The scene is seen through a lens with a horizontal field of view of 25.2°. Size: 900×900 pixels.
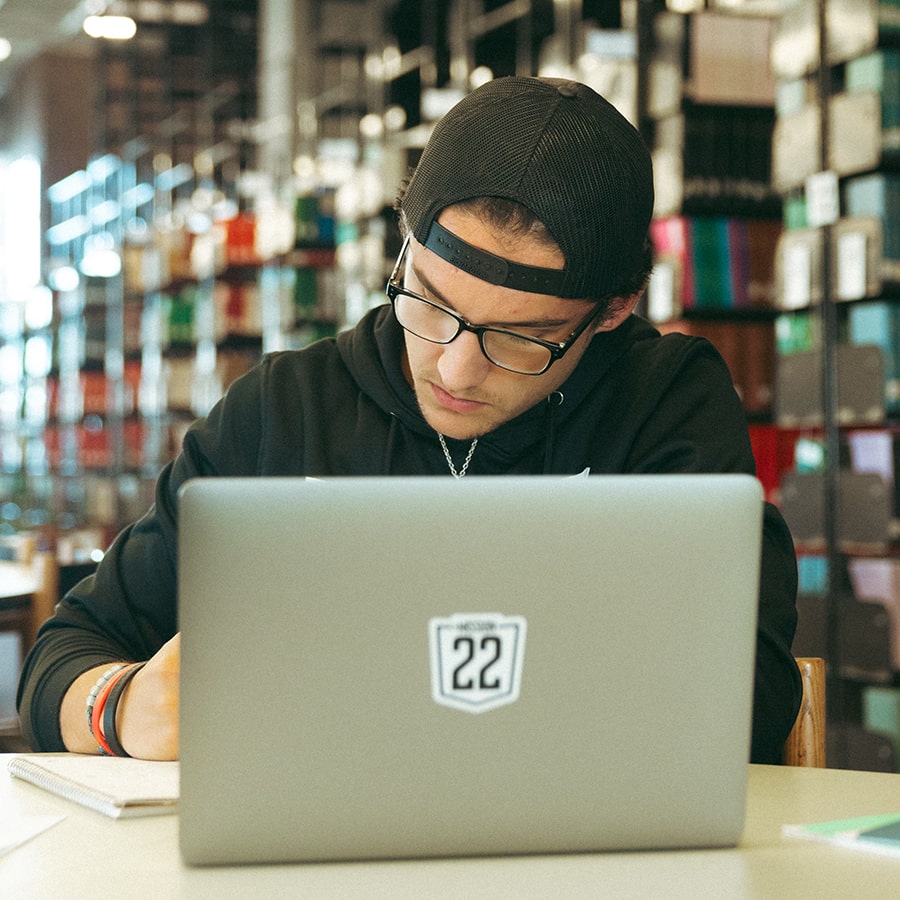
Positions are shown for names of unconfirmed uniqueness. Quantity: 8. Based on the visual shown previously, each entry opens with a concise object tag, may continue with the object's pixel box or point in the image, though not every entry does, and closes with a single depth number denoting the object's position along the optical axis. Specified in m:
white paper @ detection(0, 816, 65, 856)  1.26
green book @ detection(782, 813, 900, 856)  1.27
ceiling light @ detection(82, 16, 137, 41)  9.89
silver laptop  1.17
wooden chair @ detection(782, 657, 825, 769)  1.61
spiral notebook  1.33
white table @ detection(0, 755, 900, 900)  1.17
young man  1.60
